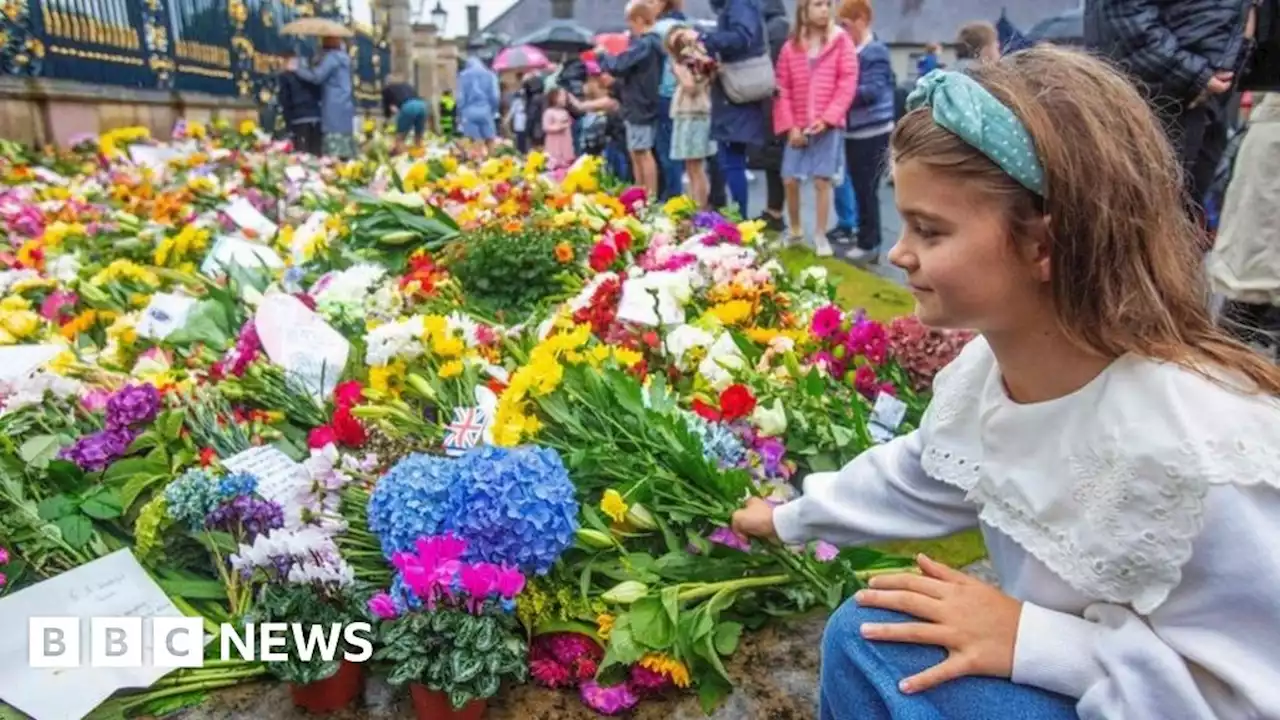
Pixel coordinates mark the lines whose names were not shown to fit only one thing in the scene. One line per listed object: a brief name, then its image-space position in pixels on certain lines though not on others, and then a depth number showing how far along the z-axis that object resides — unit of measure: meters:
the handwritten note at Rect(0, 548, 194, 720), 1.62
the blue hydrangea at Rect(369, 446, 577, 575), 1.67
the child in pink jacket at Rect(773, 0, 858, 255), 5.38
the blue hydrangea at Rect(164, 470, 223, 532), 1.88
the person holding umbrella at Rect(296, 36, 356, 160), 9.34
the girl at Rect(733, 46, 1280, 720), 0.98
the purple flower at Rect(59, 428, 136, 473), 2.20
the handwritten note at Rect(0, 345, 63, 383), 2.61
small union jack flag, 2.09
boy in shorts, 6.68
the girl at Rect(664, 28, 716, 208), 6.03
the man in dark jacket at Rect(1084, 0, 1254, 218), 3.31
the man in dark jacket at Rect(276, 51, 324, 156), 9.62
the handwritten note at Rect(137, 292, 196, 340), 3.05
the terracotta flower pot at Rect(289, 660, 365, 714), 1.64
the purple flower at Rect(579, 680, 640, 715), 1.65
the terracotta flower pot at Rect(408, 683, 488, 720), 1.56
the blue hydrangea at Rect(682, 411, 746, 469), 2.05
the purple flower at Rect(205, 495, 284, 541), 1.86
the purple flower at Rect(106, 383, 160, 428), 2.29
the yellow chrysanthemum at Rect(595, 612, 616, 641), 1.72
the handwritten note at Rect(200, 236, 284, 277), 3.87
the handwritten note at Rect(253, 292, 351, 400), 2.60
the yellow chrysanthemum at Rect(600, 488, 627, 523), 1.84
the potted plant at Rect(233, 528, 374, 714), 1.59
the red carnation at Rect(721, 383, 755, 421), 2.14
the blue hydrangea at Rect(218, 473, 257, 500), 1.87
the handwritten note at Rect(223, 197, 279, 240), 4.75
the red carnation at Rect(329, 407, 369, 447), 2.17
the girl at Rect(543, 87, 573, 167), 9.59
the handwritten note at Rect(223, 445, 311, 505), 1.92
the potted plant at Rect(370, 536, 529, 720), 1.53
